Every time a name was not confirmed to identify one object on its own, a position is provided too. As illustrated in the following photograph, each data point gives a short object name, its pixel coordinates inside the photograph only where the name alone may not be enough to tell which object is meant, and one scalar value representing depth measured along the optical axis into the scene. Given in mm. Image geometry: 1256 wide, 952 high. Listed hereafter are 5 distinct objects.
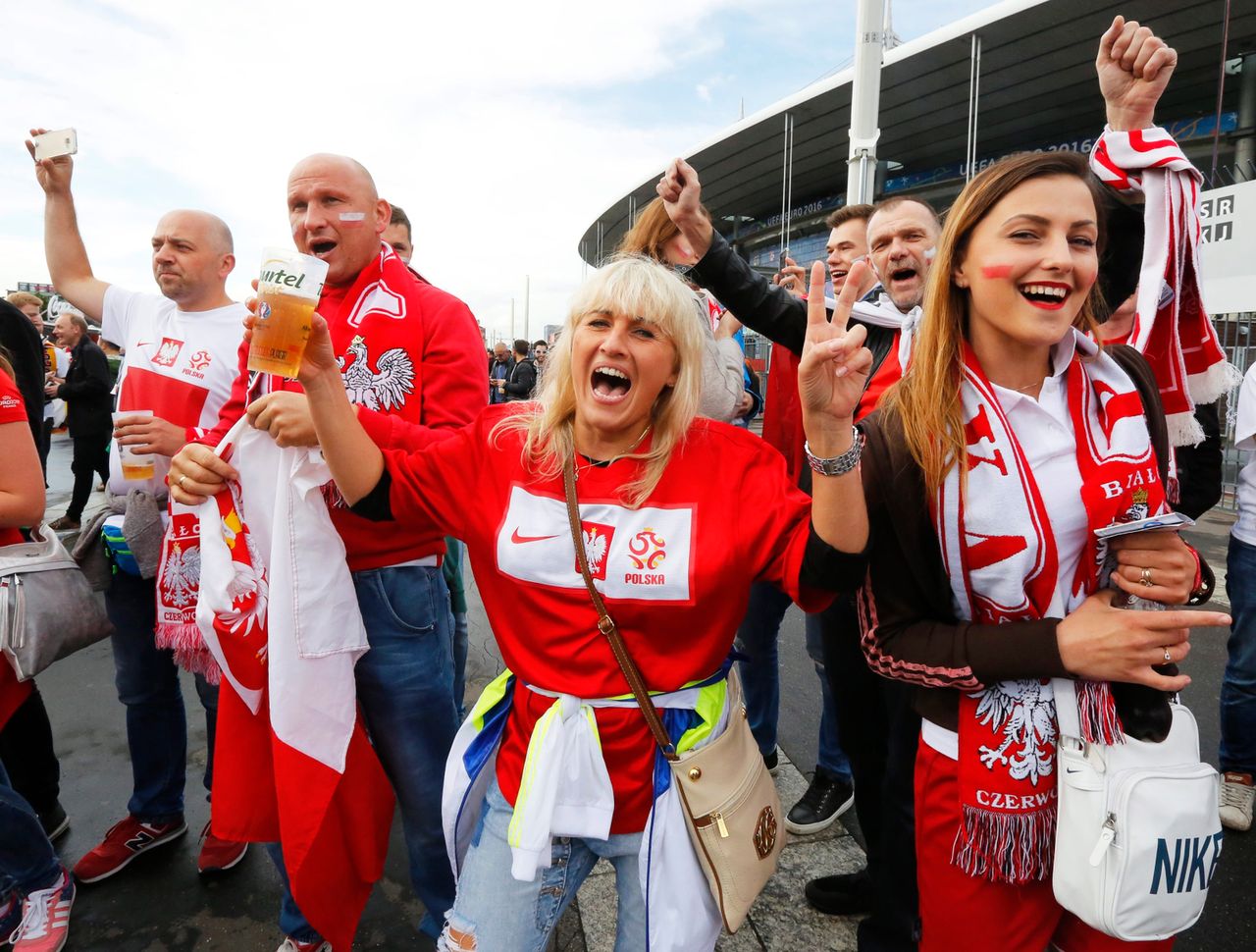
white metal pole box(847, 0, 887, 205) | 6246
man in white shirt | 2494
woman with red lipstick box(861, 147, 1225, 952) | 1306
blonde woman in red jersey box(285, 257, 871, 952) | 1425
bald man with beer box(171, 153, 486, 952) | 2021
